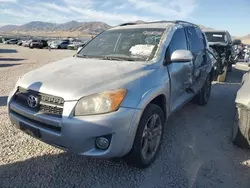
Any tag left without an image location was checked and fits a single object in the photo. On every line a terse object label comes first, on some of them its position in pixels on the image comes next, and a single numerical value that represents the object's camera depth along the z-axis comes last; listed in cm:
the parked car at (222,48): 688
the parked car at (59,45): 3291
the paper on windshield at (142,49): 262
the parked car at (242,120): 251
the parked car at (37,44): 3191
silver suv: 187
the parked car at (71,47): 2941
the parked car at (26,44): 3413
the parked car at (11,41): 4386
